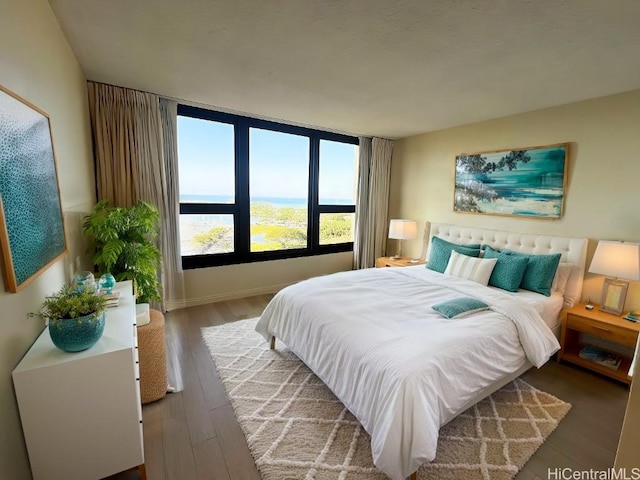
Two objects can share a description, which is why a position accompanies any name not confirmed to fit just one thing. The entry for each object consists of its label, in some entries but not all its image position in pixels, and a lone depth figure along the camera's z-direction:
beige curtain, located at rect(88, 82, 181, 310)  2.84
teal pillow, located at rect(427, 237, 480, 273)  3.38
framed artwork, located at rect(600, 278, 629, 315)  2.51
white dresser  1.16
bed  1.43
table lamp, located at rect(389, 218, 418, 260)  4.28
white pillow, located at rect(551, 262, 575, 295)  2.81
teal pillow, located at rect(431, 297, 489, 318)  2.08
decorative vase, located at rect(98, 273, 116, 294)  1.89
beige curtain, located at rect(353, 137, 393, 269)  4.82
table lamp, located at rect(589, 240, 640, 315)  2.30
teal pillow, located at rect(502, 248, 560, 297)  2.73
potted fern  2.18
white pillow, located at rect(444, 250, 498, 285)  2.96
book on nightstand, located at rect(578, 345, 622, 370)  2.41
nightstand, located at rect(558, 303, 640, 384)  2.29
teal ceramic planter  1.21
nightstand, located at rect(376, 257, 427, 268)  4.18
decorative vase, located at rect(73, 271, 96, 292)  1.68
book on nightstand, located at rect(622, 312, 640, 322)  2.39
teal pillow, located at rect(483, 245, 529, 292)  2.80
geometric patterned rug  1.56
